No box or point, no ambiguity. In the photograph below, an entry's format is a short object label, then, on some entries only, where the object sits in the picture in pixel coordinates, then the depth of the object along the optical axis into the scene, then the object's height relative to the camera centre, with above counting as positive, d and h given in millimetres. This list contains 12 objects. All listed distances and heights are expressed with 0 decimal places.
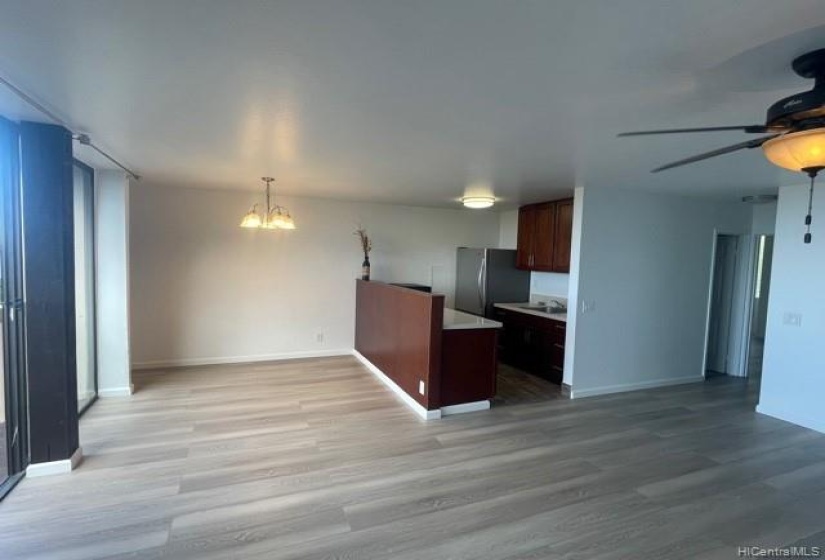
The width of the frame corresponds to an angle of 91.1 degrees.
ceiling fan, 1412 +545
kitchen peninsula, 3854 -972
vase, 5699 -177
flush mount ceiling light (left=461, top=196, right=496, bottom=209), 4832 +712
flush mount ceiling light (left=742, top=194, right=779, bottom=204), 4531 +841
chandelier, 4113 +335
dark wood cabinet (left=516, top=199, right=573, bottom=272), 5055 +368
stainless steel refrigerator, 5898 -279
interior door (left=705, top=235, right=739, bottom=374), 5566 -364
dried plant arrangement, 5766 +247
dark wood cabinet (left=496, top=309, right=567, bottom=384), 4848 -1041
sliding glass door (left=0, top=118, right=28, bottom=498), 2545 -465
